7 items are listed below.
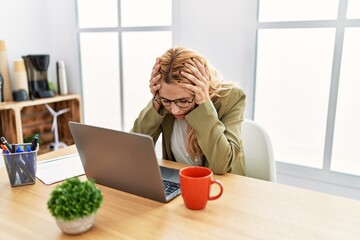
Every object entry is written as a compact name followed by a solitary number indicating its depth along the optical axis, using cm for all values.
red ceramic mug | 89
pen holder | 108
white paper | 118
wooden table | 80
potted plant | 76
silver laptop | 90
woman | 122
